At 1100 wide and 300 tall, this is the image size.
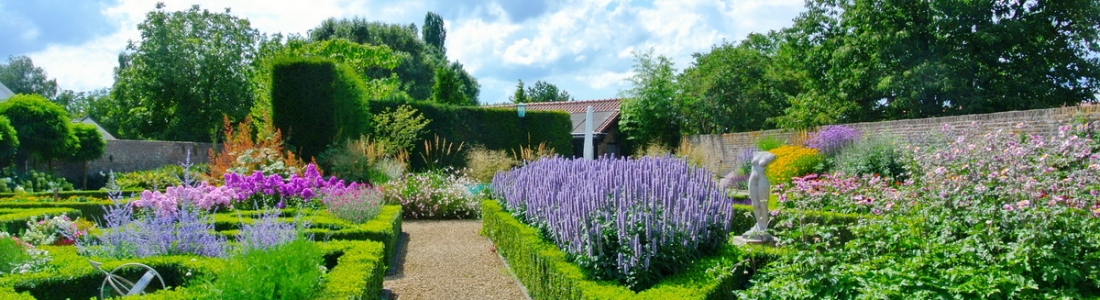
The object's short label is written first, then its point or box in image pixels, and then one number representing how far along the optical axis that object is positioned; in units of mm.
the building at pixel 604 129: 22688
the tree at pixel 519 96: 36656
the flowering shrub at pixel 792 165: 11688
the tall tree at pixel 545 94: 50344
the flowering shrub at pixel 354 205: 7242
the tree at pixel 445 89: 23812
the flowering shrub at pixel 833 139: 12508
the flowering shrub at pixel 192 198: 5914
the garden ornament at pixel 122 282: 3416
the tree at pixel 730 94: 20266
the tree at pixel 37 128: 13219
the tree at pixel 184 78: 22500
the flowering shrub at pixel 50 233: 5436
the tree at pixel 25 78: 42156
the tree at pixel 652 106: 20797
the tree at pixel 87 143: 14047
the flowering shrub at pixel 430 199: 10133
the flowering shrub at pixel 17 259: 4082
